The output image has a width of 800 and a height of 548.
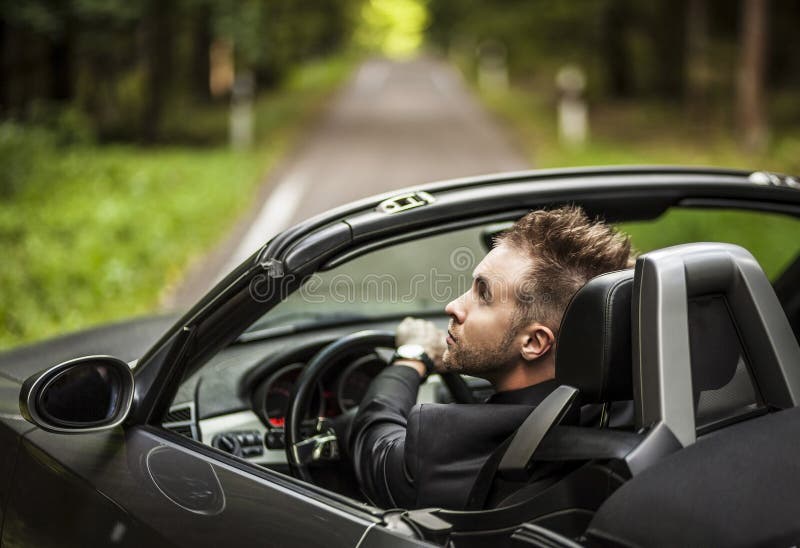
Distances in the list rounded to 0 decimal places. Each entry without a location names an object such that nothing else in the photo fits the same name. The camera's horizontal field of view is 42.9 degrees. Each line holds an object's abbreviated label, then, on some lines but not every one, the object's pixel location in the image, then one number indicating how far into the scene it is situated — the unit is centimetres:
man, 217
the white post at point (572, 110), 1884
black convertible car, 178
